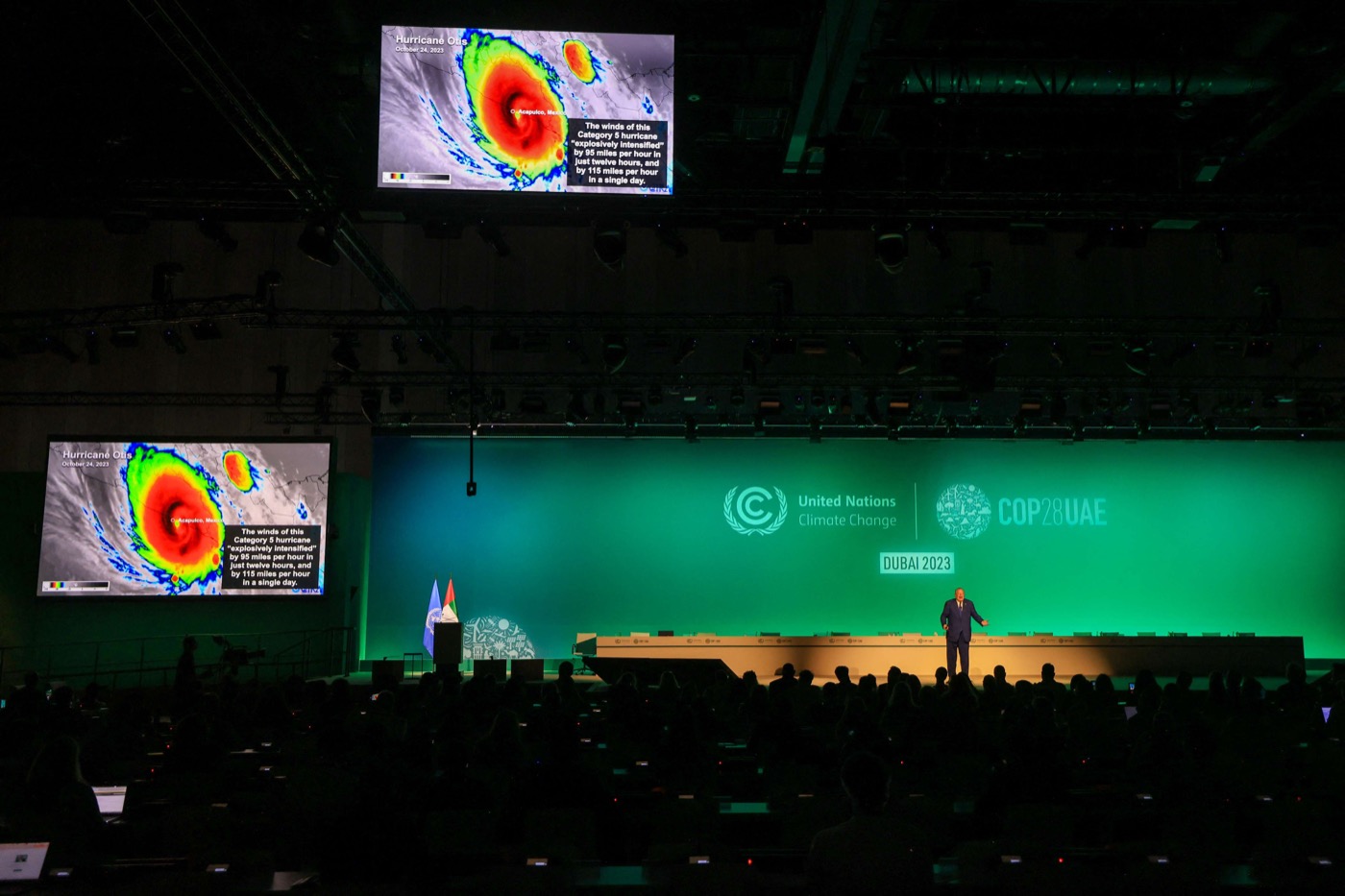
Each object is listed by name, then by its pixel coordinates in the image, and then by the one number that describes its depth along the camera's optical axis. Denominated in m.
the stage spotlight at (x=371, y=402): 15.96
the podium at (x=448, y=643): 14.23
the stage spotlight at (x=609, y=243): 9.85
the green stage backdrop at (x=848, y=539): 19.50
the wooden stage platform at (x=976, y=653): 16.59
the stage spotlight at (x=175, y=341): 14.74
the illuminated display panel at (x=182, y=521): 16.16
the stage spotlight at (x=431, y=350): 14.90
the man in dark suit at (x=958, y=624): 15.25
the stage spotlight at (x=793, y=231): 11.20
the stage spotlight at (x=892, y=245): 10.67
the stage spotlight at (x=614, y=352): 13.70
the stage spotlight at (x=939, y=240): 11.26
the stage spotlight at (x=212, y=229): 11.34
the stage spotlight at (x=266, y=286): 12.18
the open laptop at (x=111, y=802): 5.28
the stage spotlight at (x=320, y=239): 9.50
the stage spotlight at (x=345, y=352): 13.73
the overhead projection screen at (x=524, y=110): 7.45
